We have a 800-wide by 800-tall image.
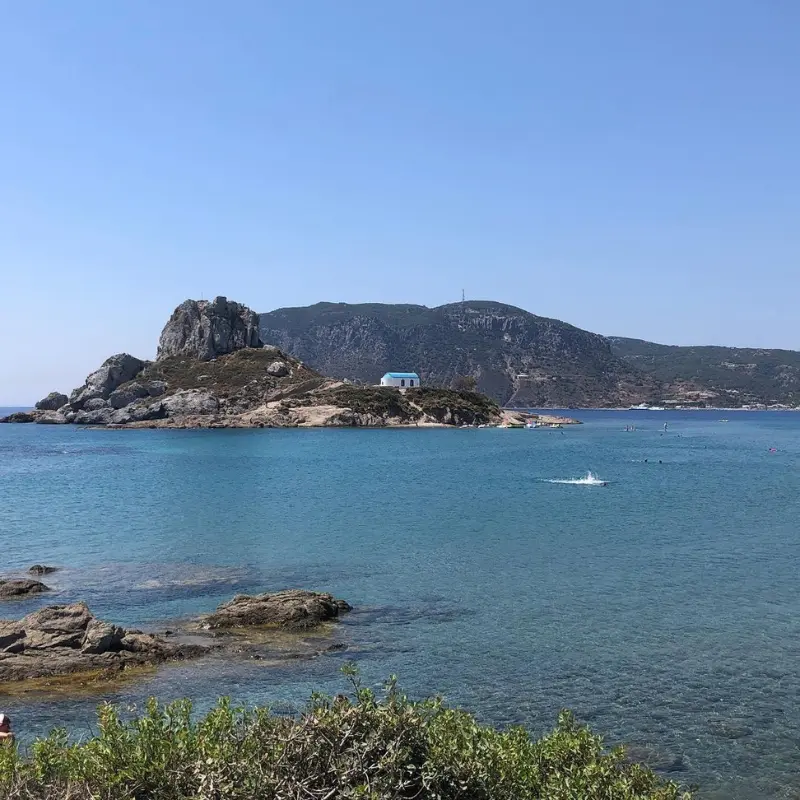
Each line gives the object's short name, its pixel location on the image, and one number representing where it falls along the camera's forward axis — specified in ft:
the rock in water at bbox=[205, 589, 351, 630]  100.07
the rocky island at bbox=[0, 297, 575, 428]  606.55
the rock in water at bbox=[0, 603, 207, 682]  83.76
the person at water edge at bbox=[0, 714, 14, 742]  55.31
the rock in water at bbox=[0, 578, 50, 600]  115.24
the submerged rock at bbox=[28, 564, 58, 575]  130.67
